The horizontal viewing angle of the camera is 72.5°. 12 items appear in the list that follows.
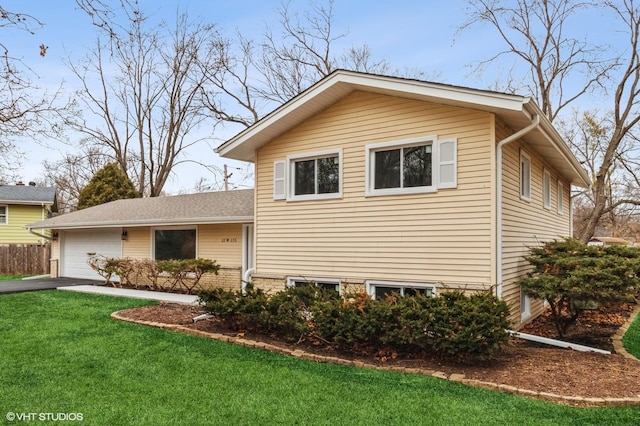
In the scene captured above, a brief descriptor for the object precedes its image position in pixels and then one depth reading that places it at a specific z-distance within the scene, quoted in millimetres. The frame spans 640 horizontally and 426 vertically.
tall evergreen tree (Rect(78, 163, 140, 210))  24625
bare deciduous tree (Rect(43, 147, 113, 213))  32656
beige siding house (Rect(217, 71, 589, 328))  7398
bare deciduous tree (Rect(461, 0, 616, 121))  20453
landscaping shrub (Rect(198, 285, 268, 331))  7551
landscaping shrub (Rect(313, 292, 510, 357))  5754
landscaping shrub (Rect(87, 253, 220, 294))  12305
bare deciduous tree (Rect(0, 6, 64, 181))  6273
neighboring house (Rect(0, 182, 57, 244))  22688
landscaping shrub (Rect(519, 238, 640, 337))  6902
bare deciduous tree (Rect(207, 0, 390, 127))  23625
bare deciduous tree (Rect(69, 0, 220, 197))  26141
